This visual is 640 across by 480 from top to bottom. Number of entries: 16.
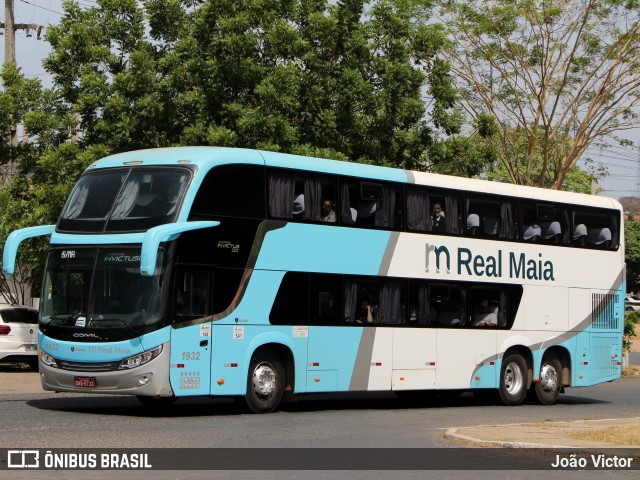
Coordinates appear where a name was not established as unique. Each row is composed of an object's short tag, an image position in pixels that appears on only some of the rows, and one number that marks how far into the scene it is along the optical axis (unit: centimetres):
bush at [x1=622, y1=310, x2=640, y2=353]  3553
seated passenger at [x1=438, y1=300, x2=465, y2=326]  2166
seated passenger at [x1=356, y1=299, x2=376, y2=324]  2017
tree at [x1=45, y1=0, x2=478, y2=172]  2803
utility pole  3434
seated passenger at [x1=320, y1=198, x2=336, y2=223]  1934
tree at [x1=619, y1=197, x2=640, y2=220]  11514
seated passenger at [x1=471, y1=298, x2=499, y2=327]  2230
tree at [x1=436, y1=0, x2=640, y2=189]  3588
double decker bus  1716
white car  2741
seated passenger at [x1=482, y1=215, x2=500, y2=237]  2241
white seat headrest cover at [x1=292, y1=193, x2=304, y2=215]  1892
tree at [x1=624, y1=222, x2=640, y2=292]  9925
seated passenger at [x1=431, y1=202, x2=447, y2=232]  2147
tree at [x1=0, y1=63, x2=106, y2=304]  2841
